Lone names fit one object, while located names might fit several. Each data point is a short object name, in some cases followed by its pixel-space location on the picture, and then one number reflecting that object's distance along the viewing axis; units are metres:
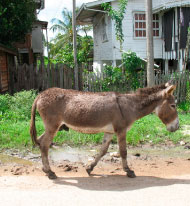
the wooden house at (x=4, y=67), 13.49
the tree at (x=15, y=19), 15.55
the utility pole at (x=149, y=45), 11.40
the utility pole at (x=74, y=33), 14.36
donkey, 5.40
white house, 16.27
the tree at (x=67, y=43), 25.37
